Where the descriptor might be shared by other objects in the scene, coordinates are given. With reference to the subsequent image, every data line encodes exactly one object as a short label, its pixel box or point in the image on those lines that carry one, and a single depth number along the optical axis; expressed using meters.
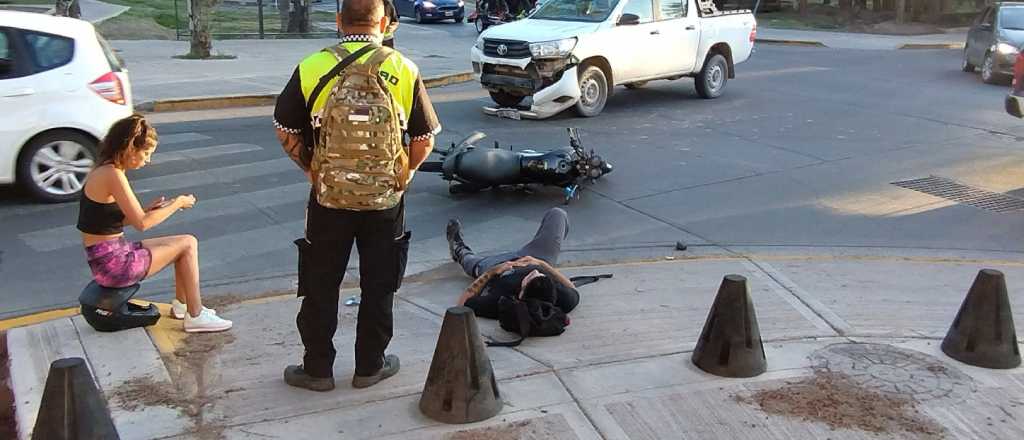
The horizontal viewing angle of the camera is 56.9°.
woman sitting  4.84
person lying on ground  5.29
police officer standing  3.85
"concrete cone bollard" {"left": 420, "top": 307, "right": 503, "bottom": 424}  3.98
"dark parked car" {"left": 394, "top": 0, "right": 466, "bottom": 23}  33.84
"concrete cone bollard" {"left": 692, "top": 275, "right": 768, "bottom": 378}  4.58
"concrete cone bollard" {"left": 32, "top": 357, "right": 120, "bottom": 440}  3.29
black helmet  4.89
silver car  17.61
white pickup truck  13.15
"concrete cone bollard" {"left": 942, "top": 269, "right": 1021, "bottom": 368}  4.79
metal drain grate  8.91
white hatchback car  8.16
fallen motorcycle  8.76
